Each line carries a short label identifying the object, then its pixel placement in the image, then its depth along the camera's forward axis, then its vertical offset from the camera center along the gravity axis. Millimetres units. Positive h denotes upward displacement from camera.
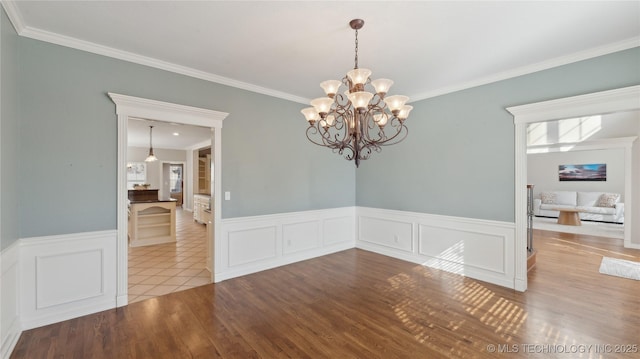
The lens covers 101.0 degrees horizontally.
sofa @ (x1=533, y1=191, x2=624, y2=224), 7641 -772
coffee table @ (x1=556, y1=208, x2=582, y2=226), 7570 -1073
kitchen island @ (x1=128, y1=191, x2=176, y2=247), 5523 -932
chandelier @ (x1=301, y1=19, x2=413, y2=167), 2170 +626
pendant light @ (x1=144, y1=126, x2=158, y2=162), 7524 +710
